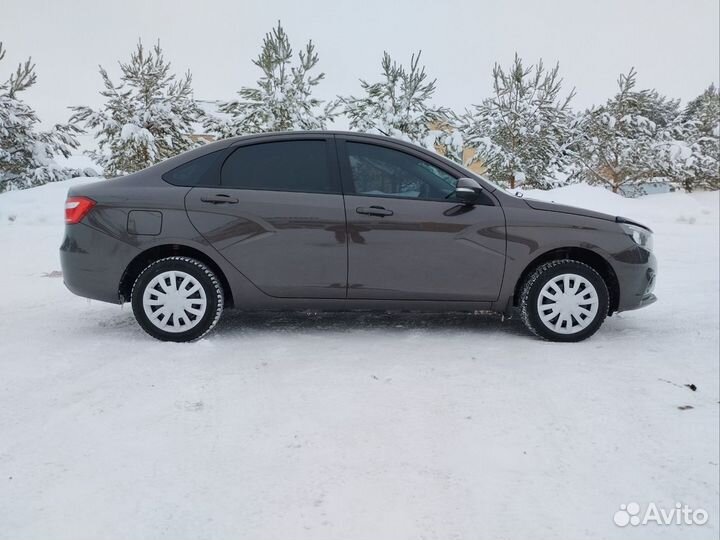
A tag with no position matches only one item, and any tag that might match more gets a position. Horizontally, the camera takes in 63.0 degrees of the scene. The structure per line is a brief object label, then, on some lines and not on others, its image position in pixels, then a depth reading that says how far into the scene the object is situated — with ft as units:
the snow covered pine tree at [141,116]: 70.18
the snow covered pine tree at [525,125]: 85.66
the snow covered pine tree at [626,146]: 89.04
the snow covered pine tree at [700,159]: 94.94
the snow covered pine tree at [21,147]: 67.77
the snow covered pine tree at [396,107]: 65.46
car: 14.11
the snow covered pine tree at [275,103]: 67.62
